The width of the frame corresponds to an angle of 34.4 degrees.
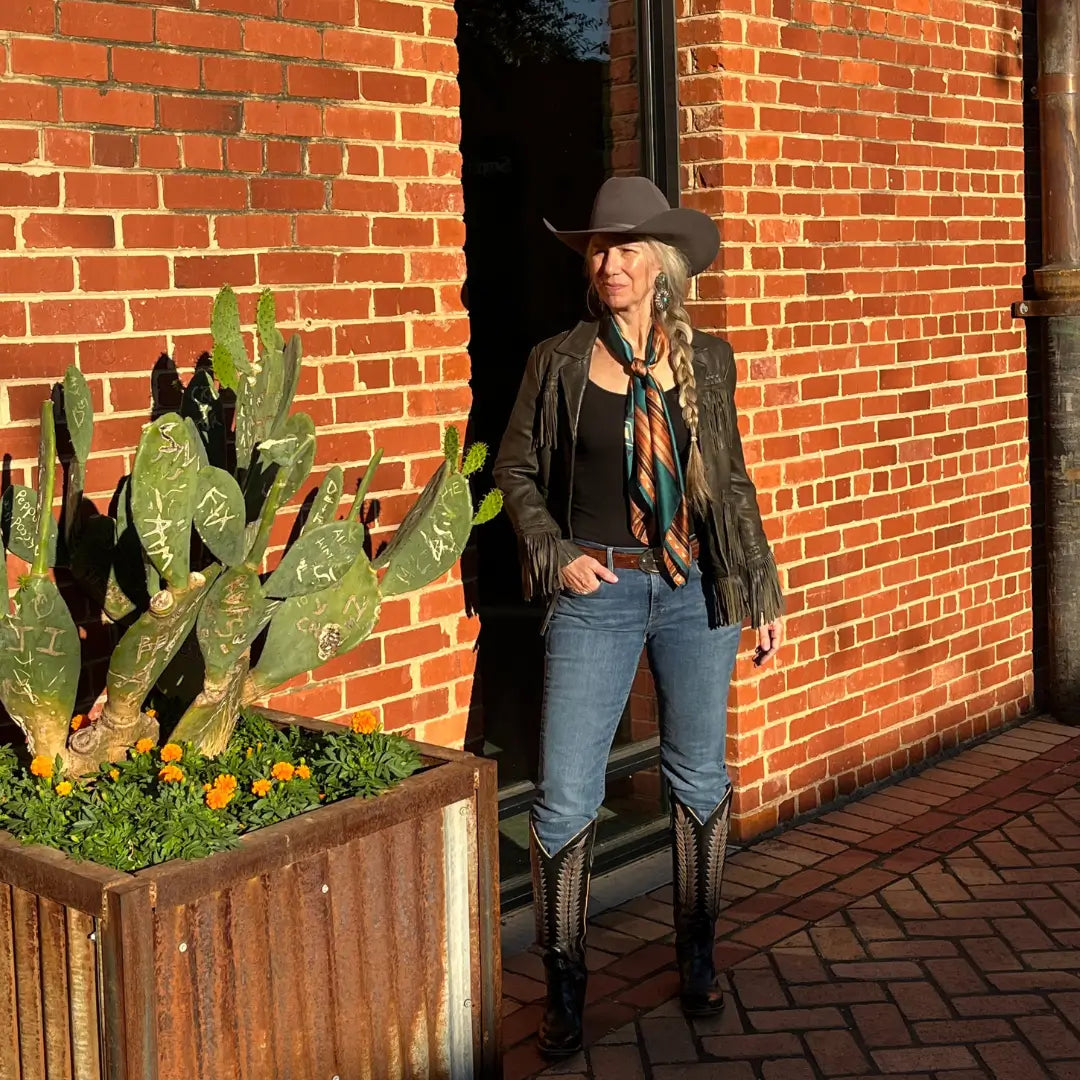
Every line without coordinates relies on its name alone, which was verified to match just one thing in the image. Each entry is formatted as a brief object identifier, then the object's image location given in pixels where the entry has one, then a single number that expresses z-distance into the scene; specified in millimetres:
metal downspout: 6805
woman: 4055
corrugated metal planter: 2736
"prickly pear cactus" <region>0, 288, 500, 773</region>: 2990
